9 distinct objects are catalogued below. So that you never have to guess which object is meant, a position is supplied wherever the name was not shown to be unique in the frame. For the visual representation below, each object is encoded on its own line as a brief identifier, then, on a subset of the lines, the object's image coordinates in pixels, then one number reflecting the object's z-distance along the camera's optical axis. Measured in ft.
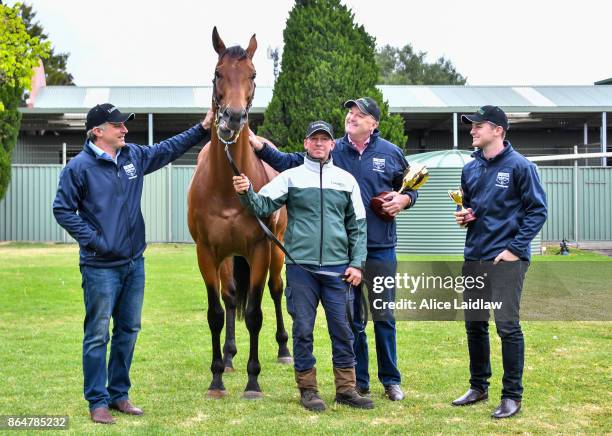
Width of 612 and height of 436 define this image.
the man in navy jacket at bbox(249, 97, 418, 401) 17.85
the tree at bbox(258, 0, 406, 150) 54.29
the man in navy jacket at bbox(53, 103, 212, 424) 15.47
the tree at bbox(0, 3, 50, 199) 36.73
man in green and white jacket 16.70
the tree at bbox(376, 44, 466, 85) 202.49
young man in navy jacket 16.19
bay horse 17.07
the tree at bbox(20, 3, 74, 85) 151.29
